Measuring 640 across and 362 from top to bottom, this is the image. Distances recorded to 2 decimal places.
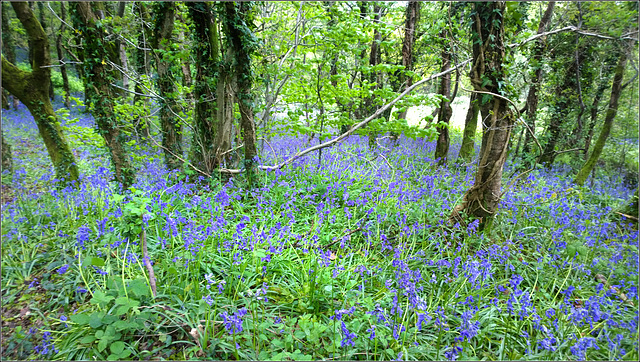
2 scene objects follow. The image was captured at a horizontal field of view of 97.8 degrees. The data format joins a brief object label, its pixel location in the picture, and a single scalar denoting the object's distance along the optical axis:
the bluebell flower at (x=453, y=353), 1.80
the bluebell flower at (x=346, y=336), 1.84
